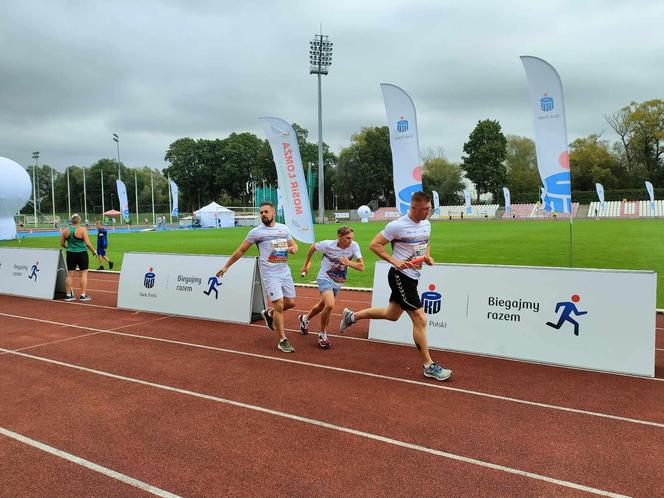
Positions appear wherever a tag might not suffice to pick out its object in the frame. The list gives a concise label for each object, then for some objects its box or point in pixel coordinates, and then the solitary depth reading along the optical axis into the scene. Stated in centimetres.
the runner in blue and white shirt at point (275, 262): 658
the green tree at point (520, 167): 8738
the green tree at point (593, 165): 7831
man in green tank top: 1089
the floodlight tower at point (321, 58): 5634
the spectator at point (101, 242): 1661
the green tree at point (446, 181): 9325
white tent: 5919
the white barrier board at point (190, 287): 858
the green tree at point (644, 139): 7544
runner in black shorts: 527
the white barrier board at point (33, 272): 1138
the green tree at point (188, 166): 9931
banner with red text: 1122
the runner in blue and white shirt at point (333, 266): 672
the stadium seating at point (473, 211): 7688
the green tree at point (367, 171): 8725
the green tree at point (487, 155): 8269
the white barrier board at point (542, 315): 557
